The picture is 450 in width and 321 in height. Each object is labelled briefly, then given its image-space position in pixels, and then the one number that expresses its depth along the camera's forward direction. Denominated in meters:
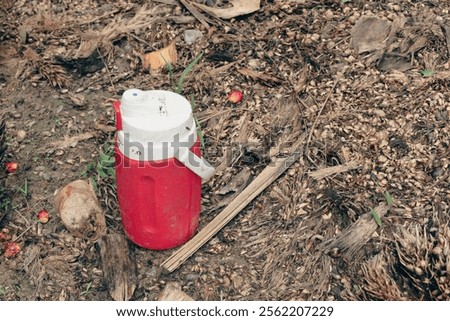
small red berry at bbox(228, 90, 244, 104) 3.91
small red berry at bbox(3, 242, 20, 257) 3.42
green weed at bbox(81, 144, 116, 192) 3.61
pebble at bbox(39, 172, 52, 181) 3.68
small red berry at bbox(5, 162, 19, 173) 3.69
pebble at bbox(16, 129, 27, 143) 3.83
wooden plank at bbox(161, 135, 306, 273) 3.41
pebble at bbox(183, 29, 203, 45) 4.16
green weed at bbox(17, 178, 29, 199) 3.60
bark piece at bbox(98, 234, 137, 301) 3.30
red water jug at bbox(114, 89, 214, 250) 2.96
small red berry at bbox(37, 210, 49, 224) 3.52
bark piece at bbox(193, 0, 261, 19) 4.20
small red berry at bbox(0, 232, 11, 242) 3.46
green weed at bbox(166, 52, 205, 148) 3.79
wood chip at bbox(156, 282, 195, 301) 3.27
